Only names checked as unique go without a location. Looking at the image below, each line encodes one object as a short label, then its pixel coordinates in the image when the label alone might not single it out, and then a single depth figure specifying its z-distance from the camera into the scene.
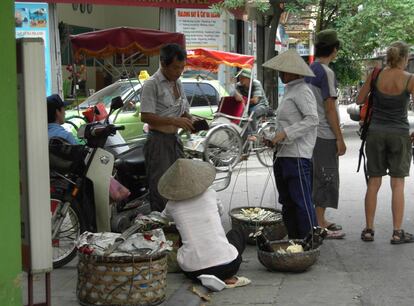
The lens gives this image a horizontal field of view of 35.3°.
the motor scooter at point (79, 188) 5.54
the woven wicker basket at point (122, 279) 4.47
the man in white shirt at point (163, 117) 5.83
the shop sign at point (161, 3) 16.39
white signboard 17.72
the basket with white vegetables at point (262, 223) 6.18
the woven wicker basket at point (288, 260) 5.25
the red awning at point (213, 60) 12.67
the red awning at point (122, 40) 8.43
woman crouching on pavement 4.93
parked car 11.68
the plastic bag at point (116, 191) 5.91
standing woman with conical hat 5.56
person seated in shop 5.82
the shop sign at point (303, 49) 32.44
